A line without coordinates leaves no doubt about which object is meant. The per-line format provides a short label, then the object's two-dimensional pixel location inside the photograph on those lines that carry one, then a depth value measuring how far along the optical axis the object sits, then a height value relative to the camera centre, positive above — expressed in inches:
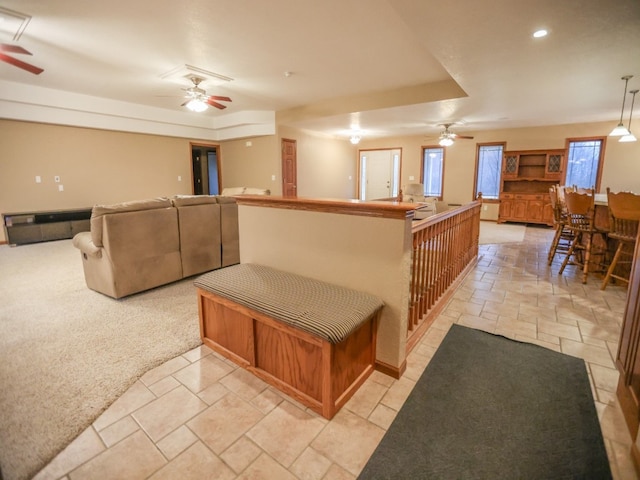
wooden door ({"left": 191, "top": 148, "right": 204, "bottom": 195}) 383.9 +20.1
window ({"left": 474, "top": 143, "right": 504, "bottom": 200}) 331.3 +20.1
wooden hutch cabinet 299.9 +5.0
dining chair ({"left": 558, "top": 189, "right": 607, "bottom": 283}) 149.6 -19.6
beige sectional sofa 121.8 -23.7
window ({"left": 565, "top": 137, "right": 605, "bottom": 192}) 282.0 +24.9
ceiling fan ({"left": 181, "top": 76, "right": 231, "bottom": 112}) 183.2 +53.0
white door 393.7 +18.7
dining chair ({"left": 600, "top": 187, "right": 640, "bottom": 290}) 123.9 -14.6
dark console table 213.6 -27.7
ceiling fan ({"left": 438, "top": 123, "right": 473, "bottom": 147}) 284.8 +46.8
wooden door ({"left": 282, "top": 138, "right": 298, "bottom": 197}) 296.8 +18.8
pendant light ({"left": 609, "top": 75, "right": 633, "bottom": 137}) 179.2 +33.4
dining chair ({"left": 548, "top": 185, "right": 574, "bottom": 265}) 171.9 -16.0
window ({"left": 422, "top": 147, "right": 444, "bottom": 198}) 364.2 +21.0
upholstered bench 66.0 -34.2
